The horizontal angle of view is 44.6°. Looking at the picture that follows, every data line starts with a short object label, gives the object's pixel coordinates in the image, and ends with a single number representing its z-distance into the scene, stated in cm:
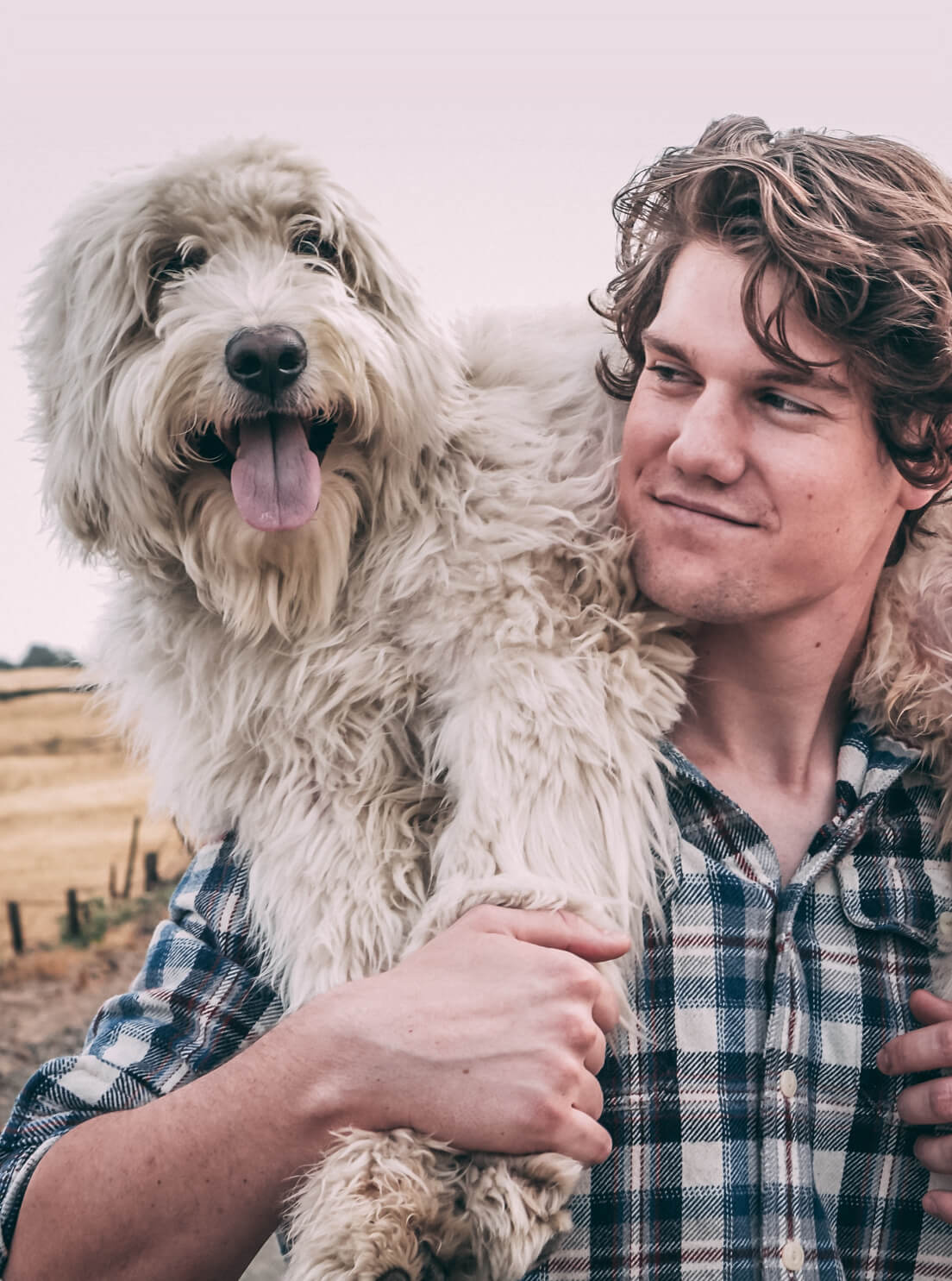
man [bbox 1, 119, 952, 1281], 129
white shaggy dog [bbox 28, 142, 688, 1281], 137
